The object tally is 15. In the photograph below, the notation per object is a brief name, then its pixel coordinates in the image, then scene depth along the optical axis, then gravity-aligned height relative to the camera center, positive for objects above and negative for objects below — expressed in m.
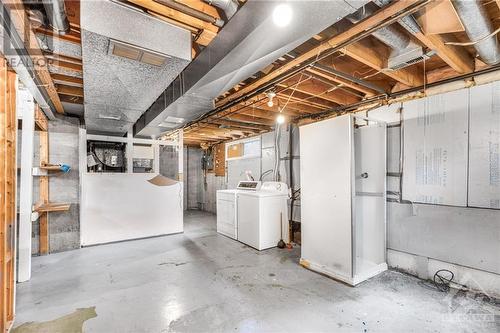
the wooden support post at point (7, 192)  1.84 -0.21
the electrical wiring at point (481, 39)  1.67 +0.94
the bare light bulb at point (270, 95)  2.94 +0.89
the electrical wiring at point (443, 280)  2.57 -1.31
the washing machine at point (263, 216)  4.02 -0.90
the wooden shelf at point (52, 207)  3.51 -0.64
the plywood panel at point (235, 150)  6.46 +0.44
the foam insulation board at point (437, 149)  2.56 +0.19
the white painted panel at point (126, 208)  4.30 -0.84
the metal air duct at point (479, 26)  1.41 +0.95
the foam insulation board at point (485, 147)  2.34 +0.19
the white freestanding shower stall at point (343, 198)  2.71 -0.41
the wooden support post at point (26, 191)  2.82 -0.31
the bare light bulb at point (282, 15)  1.16 +0.77
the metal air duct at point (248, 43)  1.20 +0.78
